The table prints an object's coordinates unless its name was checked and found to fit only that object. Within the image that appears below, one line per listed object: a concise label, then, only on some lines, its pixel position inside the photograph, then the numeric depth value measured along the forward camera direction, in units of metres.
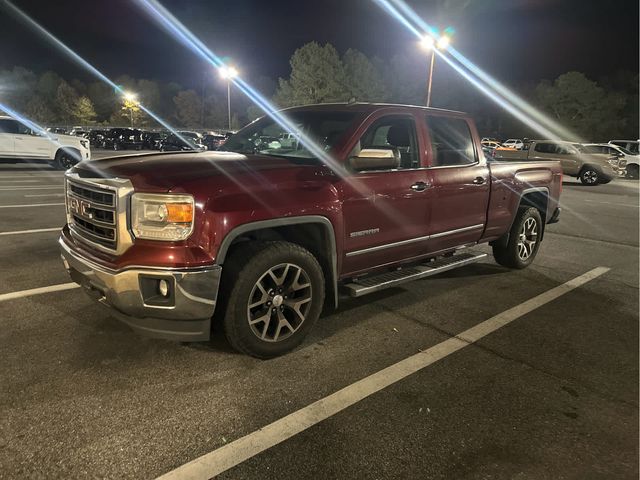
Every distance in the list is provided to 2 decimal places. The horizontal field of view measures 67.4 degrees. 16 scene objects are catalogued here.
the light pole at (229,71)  42.26
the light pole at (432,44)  20.36
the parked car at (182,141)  31.08
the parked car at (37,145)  16.45
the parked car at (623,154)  21.19
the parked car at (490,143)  50.81
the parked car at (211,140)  32.02
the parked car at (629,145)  27.30
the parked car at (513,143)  51.28
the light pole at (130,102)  72.06
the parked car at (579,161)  20.20
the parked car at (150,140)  34.96
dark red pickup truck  3.03
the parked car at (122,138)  35.09
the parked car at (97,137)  35.41
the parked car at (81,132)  40.31
